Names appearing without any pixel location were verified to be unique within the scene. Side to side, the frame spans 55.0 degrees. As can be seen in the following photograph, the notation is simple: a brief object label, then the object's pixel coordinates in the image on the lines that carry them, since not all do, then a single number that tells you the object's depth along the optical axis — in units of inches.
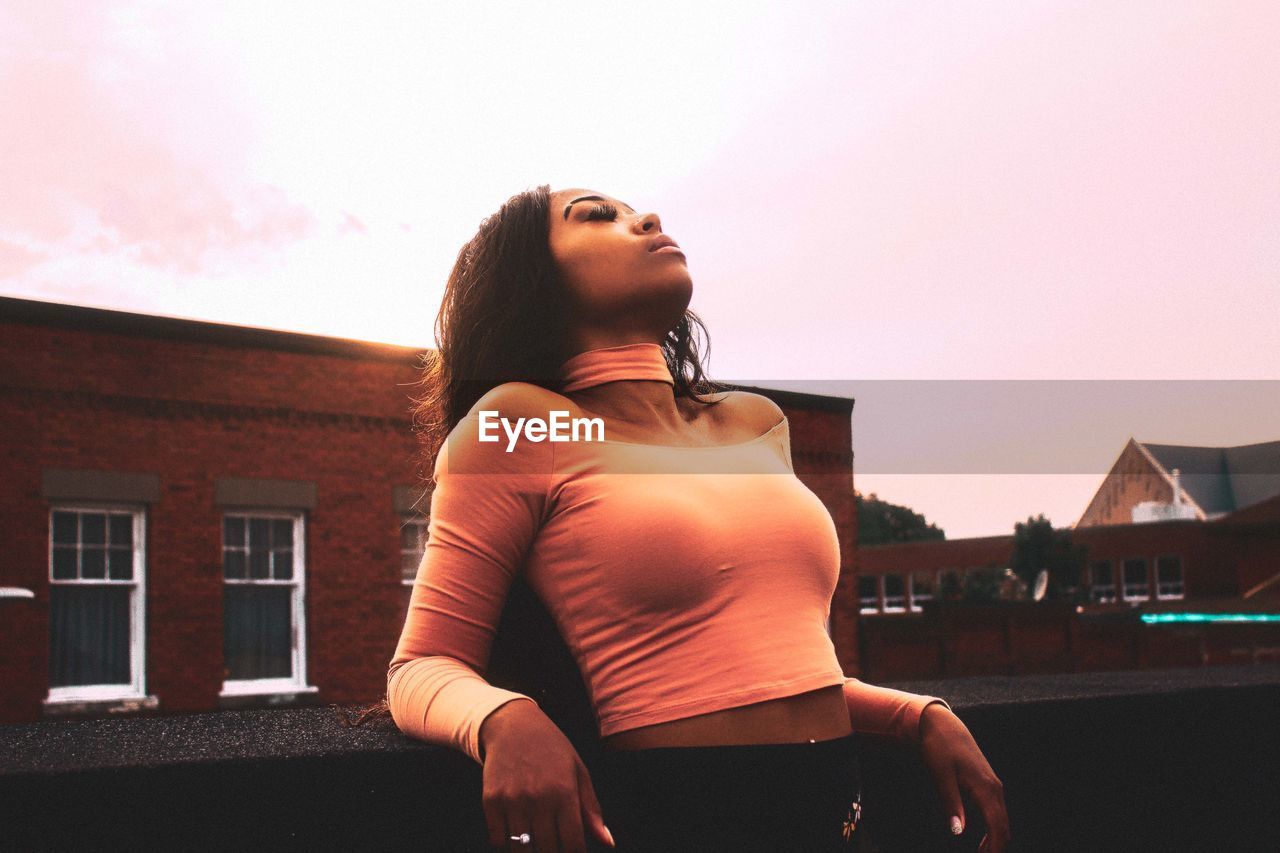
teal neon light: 1550.7
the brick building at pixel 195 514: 528.7
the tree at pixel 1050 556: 2001.7
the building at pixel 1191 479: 2400.3
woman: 62.4
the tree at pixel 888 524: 3267.7
